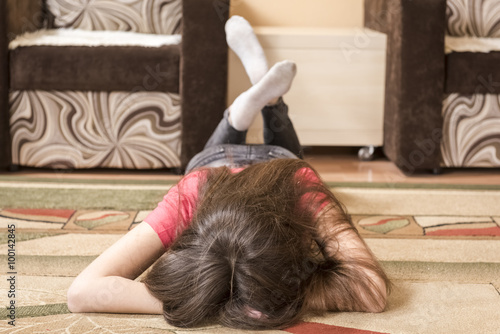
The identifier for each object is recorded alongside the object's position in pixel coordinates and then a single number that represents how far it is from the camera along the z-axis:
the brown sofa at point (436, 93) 2.11
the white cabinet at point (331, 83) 2.28
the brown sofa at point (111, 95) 2.07
